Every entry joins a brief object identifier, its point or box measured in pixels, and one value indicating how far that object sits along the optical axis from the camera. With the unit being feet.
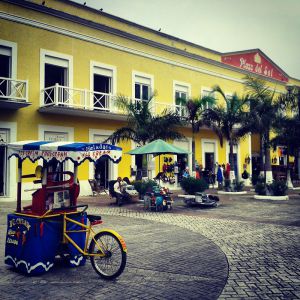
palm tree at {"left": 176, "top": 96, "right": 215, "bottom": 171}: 59.67
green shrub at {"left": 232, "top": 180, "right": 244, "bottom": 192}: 63.77
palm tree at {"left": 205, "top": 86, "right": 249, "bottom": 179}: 63.87
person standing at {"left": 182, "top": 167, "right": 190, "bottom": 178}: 69.87
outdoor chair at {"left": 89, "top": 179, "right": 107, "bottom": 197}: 58.95
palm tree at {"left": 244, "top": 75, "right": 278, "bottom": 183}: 59.93
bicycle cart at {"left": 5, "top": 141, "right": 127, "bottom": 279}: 17.48
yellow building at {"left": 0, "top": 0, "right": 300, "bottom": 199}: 53.11
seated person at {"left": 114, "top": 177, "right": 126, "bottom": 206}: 46.13
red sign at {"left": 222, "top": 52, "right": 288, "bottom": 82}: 92.84
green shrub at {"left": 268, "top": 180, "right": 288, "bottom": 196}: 53.46
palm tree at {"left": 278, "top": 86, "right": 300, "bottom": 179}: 63.93
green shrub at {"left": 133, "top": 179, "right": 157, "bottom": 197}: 48.89
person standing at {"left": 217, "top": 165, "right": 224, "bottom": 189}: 76.09
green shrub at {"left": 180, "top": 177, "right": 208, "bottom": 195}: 52.60
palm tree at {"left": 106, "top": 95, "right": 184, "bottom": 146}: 55.62
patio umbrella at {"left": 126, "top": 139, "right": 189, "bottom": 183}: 44.75
